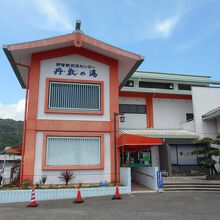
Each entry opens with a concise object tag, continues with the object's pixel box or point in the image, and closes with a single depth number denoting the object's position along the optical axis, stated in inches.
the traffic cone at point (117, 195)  457.5
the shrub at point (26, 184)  490.7
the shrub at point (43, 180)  512.1
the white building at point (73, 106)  539.5
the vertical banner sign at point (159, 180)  542.3
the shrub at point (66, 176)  523.5
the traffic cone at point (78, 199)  427.8
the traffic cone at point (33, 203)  401.2
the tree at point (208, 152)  675.4
